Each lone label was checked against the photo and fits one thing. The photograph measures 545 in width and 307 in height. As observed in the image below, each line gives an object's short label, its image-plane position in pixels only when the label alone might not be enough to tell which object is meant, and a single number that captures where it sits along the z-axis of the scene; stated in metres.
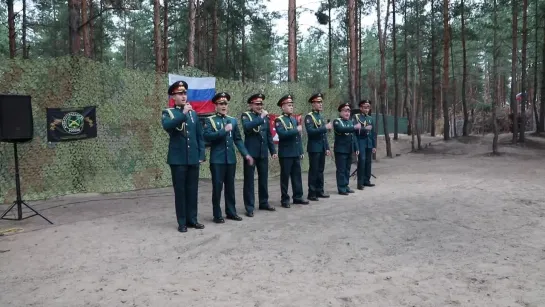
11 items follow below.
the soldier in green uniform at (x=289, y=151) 6.95
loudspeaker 5.45
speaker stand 5.70
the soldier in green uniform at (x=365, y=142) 8.79
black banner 6.96
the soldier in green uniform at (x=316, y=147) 7.49
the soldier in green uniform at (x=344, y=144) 8.09
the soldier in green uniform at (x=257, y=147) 6.34
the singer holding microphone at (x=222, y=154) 5.75
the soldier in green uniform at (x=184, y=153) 5.23
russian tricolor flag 8.76
